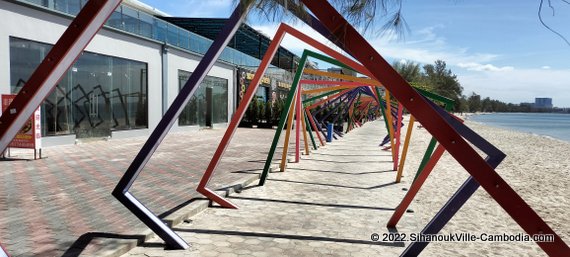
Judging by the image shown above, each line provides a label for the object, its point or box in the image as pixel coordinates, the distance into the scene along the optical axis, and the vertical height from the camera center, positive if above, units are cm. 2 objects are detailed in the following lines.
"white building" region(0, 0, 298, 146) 1213 +159
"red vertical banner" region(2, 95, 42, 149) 1055 -70
